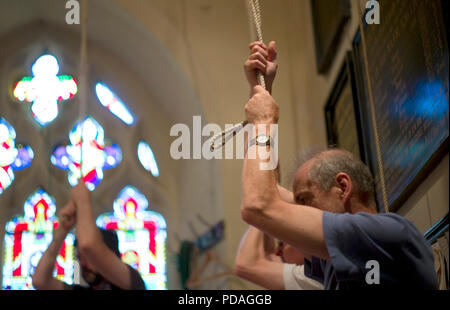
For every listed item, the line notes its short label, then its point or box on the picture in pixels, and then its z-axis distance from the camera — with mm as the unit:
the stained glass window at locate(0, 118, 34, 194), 4410
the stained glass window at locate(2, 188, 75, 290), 4105
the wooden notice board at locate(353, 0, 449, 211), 1939
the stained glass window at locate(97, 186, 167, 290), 4273
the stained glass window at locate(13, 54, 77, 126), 4531
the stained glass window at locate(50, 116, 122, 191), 4480
